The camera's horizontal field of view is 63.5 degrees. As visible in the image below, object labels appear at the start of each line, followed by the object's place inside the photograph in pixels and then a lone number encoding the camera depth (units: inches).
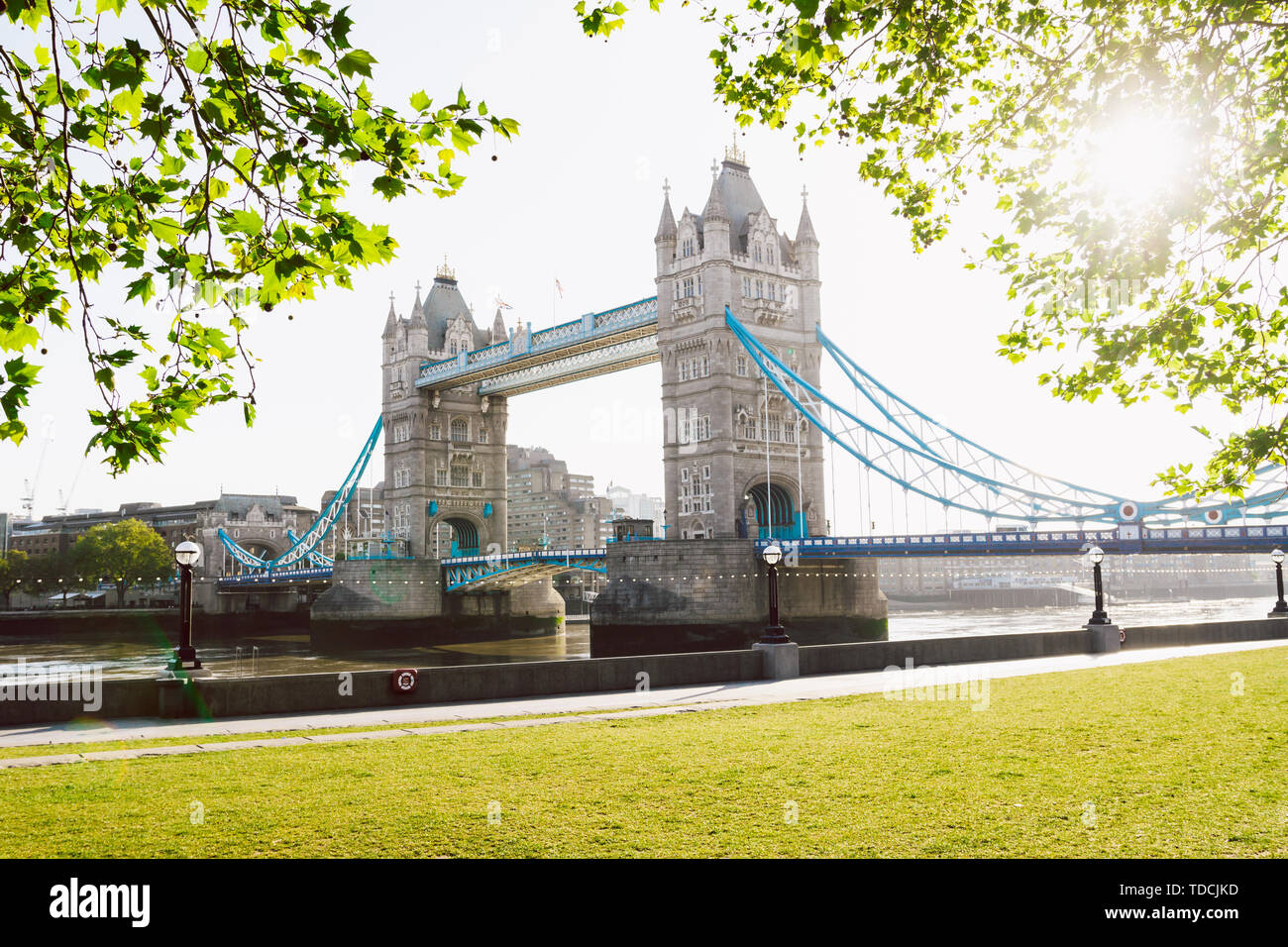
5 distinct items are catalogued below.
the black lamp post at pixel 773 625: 833.5
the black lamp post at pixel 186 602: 650.8
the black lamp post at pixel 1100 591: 1043.3
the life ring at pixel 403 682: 667.4
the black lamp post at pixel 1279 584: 1285.7
